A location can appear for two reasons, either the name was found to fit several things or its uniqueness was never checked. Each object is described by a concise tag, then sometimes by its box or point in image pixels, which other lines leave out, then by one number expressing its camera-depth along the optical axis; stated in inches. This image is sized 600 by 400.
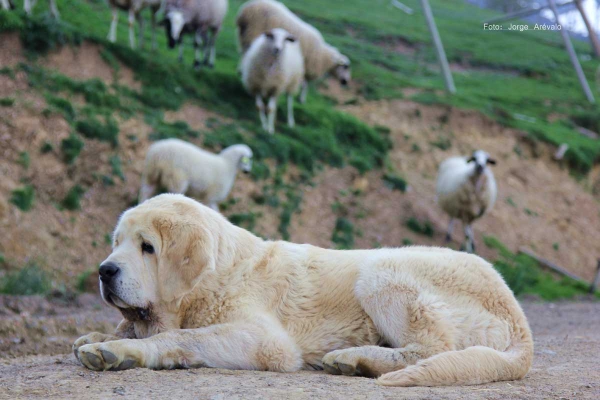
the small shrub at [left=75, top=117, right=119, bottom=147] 486.9
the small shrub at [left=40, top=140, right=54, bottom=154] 453.4
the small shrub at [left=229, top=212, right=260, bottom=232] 509.2
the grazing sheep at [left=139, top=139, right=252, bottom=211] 434.0
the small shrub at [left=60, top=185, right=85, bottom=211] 438.9
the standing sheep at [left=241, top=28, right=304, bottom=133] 617.6
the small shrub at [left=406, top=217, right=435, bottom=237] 626.2
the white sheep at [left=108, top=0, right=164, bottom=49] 649.0
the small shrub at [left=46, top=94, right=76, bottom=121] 486.0
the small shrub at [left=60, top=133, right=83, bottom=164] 460.8
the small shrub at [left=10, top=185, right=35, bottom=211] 412.8
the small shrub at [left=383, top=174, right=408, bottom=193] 671.8
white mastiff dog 166.7
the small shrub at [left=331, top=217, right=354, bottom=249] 556.4
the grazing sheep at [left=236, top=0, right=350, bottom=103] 732.0
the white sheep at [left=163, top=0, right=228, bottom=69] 657.6
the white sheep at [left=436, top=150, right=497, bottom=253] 597.0
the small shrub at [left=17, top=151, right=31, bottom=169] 437.7
